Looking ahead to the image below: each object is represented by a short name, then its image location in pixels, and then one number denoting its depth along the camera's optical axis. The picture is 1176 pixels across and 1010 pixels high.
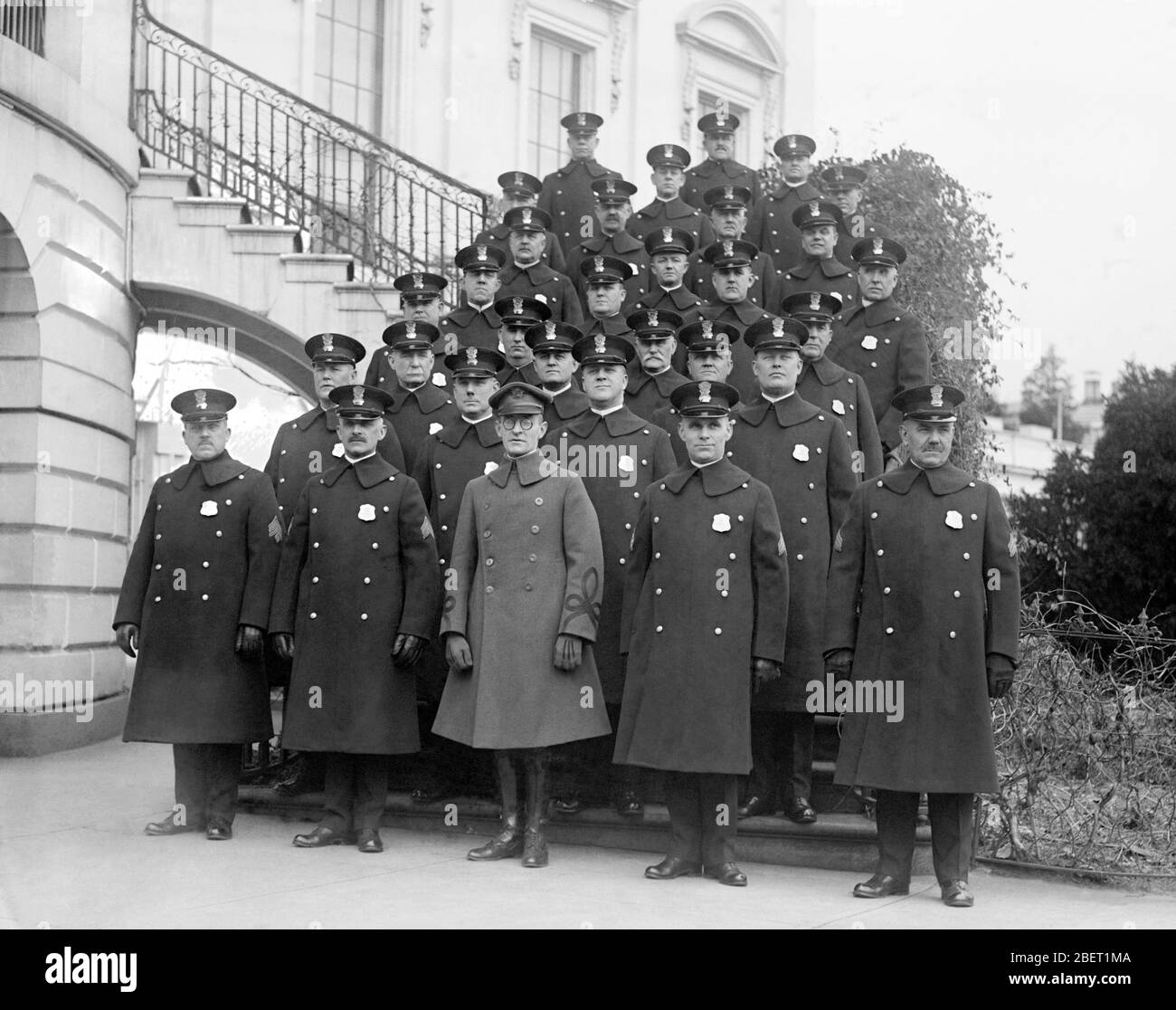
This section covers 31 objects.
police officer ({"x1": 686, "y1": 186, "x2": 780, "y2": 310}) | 9.16
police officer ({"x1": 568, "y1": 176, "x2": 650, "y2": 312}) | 9.79
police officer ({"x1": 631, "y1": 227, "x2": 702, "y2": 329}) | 8.70
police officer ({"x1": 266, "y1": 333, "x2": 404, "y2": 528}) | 8.05
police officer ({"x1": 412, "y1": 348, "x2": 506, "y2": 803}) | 7.58
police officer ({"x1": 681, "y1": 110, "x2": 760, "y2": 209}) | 10.55
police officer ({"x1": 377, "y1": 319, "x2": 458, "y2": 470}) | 8.20
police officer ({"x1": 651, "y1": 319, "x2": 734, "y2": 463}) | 7.60
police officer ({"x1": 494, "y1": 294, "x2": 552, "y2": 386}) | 8.18
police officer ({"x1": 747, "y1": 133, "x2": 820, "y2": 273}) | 10.15
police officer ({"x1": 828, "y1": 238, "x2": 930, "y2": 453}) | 8.30
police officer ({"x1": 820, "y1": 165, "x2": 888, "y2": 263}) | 9.81
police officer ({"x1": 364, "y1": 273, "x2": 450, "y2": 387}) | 8.73
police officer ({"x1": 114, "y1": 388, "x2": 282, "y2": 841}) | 7.29
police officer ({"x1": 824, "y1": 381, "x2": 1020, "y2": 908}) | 6.13
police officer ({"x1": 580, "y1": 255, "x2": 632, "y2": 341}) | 8.59
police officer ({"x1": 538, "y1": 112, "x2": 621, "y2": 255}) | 10.73
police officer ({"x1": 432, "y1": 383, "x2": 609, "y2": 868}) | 6.72
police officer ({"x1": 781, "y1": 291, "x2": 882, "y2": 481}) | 7.66
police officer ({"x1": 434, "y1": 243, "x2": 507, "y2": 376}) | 9.06
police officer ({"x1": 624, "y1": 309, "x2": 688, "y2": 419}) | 7.85
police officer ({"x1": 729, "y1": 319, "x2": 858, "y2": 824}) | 7.03
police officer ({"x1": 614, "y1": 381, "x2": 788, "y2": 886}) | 6.42
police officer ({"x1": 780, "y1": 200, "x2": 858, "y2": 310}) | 9.07
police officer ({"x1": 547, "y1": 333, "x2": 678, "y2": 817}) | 7.23
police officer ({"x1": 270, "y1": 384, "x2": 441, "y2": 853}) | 7.05
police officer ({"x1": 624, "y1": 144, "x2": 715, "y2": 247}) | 10.14
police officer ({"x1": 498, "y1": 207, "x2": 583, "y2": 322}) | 9.30
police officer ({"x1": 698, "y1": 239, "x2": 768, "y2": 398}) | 8.44
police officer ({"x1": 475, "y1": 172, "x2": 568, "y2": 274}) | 10.25
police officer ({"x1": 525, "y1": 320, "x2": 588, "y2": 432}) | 7.66
